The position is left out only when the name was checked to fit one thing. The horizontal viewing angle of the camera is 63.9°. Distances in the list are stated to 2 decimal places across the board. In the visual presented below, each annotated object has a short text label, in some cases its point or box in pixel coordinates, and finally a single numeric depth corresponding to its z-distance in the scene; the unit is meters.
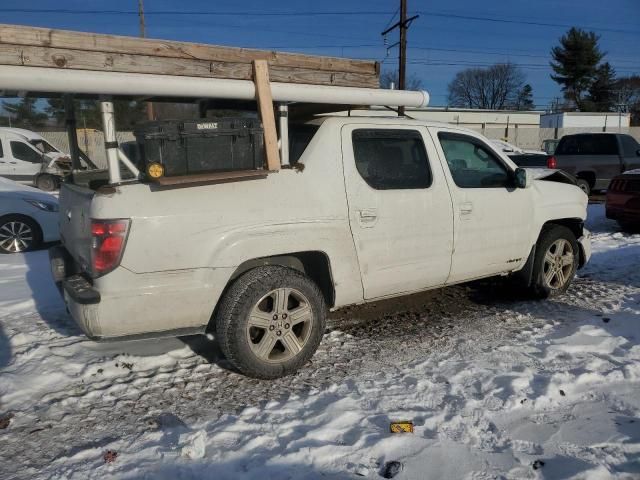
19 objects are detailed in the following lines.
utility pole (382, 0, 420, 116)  22.00
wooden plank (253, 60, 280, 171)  3.48
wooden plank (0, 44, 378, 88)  2.92
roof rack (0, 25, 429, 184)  2.92
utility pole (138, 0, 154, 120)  32.47
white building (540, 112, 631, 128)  46.48
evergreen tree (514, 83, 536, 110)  82.62
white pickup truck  3.18
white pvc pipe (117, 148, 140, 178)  3.25
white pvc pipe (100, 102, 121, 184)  3.18
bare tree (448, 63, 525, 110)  81.62
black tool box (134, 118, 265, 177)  3.14
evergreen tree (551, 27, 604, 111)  65.12
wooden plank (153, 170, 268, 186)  3.11
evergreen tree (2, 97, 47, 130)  33.44
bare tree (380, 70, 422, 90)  40.66
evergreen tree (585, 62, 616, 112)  66.12
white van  16.86
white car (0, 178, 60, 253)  8.04
